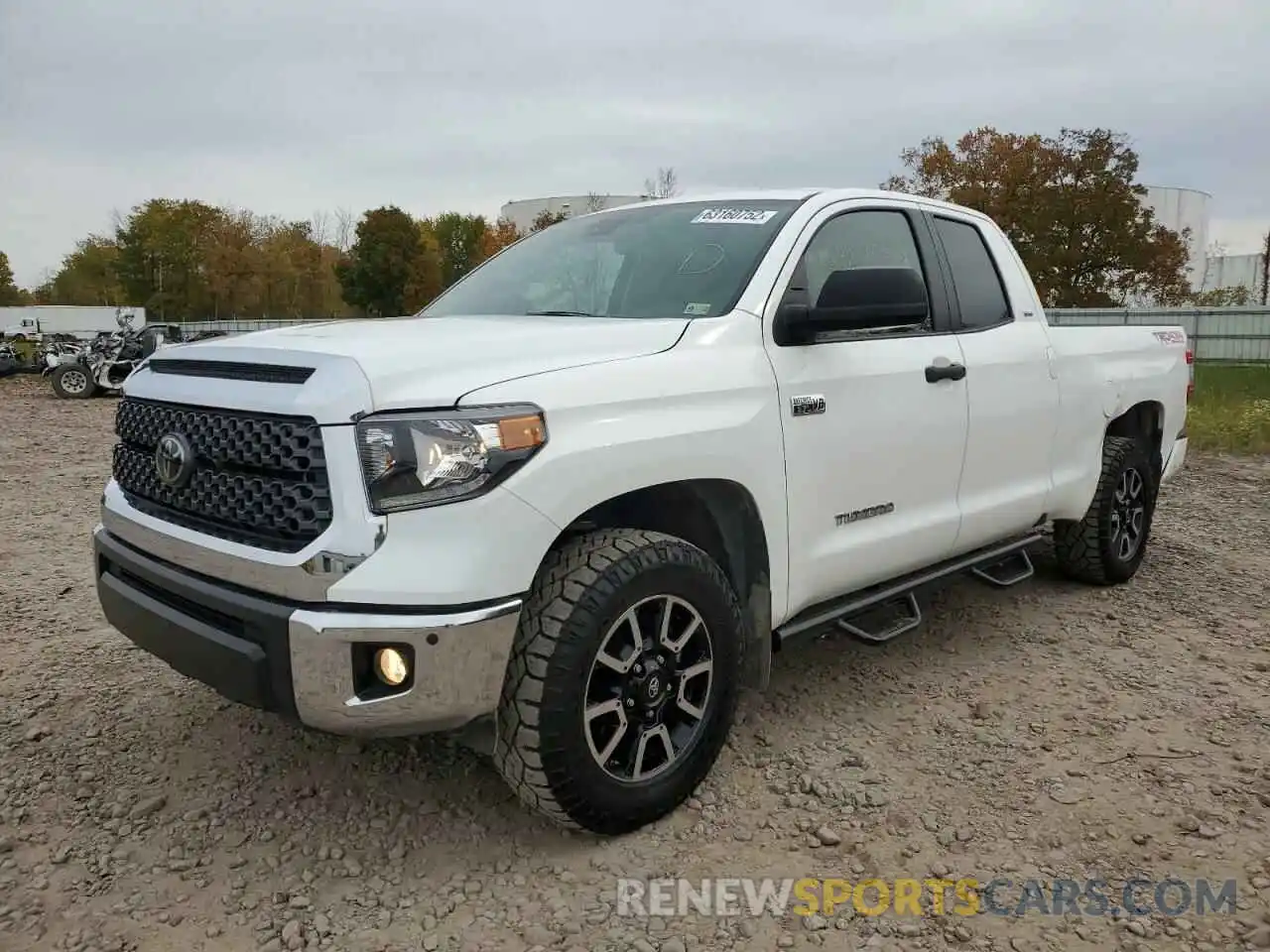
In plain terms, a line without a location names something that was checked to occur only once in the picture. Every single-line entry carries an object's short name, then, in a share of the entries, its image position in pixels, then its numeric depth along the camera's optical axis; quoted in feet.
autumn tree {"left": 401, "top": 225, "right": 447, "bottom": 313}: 171.53
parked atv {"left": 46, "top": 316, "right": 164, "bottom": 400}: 57.11
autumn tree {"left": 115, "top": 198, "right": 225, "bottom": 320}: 173.58
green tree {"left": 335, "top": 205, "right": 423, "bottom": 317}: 170.91
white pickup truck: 7.79
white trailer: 173.08
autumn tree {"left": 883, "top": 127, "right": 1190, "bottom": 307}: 96.37
